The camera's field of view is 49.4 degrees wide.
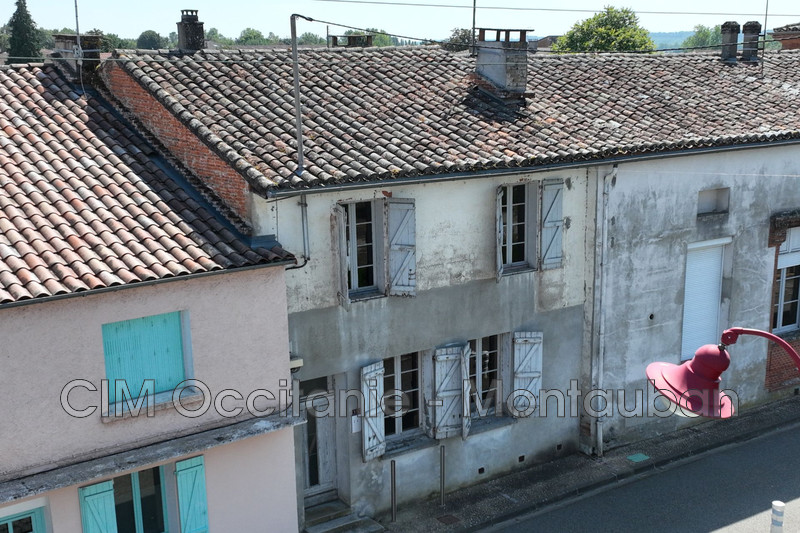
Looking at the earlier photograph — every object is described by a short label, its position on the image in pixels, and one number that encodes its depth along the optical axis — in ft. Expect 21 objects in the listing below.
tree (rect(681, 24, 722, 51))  472.85
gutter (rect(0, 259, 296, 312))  29.35
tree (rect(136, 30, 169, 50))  324.19
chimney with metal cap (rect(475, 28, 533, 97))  49.39
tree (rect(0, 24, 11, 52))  208.64
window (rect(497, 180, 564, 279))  44.83
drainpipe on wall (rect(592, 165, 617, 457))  46.73
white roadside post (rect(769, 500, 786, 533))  35.60
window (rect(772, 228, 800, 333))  56.03
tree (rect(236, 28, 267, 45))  342.54
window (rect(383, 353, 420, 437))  43.60
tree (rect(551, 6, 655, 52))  174.81
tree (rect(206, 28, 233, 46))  352.01
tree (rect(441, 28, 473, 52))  187.27
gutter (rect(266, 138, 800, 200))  36.55
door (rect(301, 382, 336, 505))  42.27
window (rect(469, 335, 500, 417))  45.96
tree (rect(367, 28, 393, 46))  306.66
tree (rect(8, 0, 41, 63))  176.04
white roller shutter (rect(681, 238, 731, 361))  52.31
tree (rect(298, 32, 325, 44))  402.85
